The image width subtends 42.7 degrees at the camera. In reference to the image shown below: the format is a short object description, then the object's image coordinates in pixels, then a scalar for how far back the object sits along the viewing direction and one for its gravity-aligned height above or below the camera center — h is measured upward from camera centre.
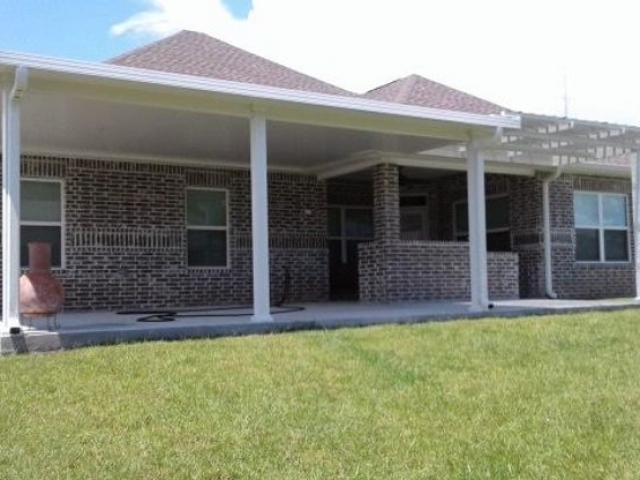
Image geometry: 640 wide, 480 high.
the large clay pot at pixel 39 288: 9.16 -0.28
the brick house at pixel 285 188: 10.23 +1.35
